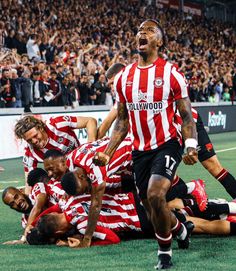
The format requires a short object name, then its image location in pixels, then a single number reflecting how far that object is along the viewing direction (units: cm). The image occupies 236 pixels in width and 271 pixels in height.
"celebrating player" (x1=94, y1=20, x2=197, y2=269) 1065
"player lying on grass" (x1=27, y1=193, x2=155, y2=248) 1225
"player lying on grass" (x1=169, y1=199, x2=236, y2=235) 1273
